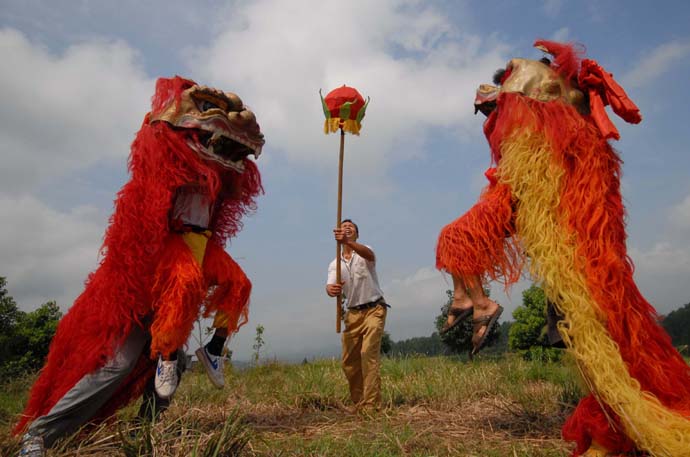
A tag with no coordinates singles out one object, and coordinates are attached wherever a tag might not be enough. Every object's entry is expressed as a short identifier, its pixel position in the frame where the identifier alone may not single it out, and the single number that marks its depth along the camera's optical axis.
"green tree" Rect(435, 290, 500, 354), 12.15
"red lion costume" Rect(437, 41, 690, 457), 2.16
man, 4.52
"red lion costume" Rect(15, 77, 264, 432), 2.71
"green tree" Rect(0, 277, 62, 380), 7.63
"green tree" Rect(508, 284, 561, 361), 9.71
